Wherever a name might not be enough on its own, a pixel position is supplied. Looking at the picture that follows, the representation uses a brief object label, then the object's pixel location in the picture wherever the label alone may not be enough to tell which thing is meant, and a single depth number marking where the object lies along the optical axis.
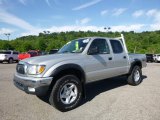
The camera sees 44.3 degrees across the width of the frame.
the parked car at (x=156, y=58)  34.18
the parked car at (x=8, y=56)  24.41
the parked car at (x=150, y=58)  35.89
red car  24.59
